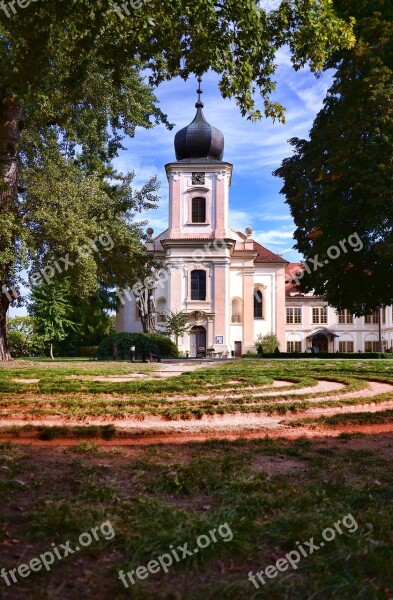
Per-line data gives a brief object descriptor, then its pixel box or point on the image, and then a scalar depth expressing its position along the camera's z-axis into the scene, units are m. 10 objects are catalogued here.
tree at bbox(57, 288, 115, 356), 47.66
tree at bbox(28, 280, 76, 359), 43.25
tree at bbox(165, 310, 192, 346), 40.88
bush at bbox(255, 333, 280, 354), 46.08
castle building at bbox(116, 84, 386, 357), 45.50
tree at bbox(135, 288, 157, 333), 44.84
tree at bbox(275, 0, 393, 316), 17.48
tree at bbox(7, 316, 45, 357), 41.75
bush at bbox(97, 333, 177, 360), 28.57
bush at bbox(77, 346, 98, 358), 45.62
